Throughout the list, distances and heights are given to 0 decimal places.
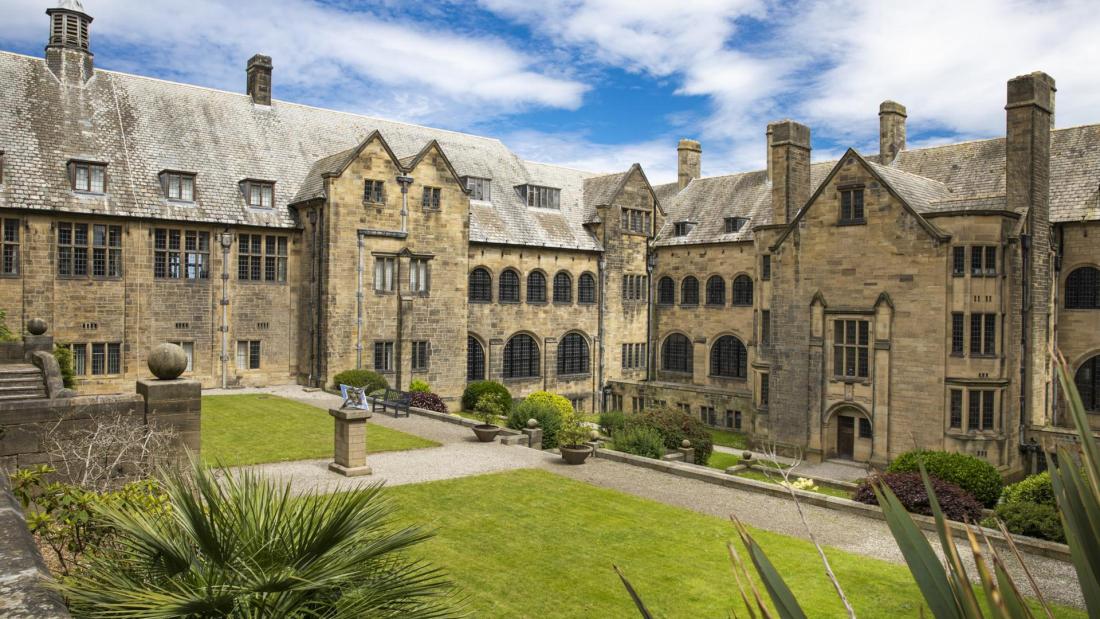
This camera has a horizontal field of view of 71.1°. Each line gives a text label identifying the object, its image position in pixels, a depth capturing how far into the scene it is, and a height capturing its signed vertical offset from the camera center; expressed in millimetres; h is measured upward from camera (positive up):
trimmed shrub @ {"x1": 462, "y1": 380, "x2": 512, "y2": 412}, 37219 -4209
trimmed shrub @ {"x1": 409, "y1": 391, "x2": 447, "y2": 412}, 31531 -4027
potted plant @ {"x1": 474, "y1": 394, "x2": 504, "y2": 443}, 24219 -3738
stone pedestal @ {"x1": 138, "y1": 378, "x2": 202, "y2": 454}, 14516 -1971
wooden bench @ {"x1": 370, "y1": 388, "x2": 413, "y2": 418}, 28953 -3753
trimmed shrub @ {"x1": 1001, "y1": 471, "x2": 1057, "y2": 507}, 17750 -4334
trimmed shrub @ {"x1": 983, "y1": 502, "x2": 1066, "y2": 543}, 15734 -4436
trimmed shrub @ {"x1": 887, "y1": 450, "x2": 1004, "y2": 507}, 21266 -4649
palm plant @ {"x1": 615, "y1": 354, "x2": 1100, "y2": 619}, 1892 -639
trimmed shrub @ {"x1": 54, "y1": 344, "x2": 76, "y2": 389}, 26328 -2156
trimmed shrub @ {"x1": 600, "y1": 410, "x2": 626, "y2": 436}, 32469 -4947
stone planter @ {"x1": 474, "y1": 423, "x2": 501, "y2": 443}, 24188 -4029
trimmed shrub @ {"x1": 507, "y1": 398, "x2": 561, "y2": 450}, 26312 -4008
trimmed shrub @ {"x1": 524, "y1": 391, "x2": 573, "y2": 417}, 36281 -4571
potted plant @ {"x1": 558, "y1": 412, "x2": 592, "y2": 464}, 21281 -3899
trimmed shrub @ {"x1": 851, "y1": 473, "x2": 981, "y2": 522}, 17594 -4434
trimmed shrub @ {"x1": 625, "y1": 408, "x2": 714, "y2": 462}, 26734 -4313
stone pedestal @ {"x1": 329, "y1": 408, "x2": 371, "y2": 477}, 18875 -3450
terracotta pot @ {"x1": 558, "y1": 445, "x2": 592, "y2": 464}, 21234 -4134
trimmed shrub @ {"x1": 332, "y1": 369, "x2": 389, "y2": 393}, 33250 -3290
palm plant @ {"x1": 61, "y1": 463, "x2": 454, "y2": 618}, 5734 -2108
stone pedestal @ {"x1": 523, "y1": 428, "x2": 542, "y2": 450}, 24938 -4316
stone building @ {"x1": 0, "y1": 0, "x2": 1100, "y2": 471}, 28875 +1843
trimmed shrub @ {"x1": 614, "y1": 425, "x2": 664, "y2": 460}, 23766 -4298
